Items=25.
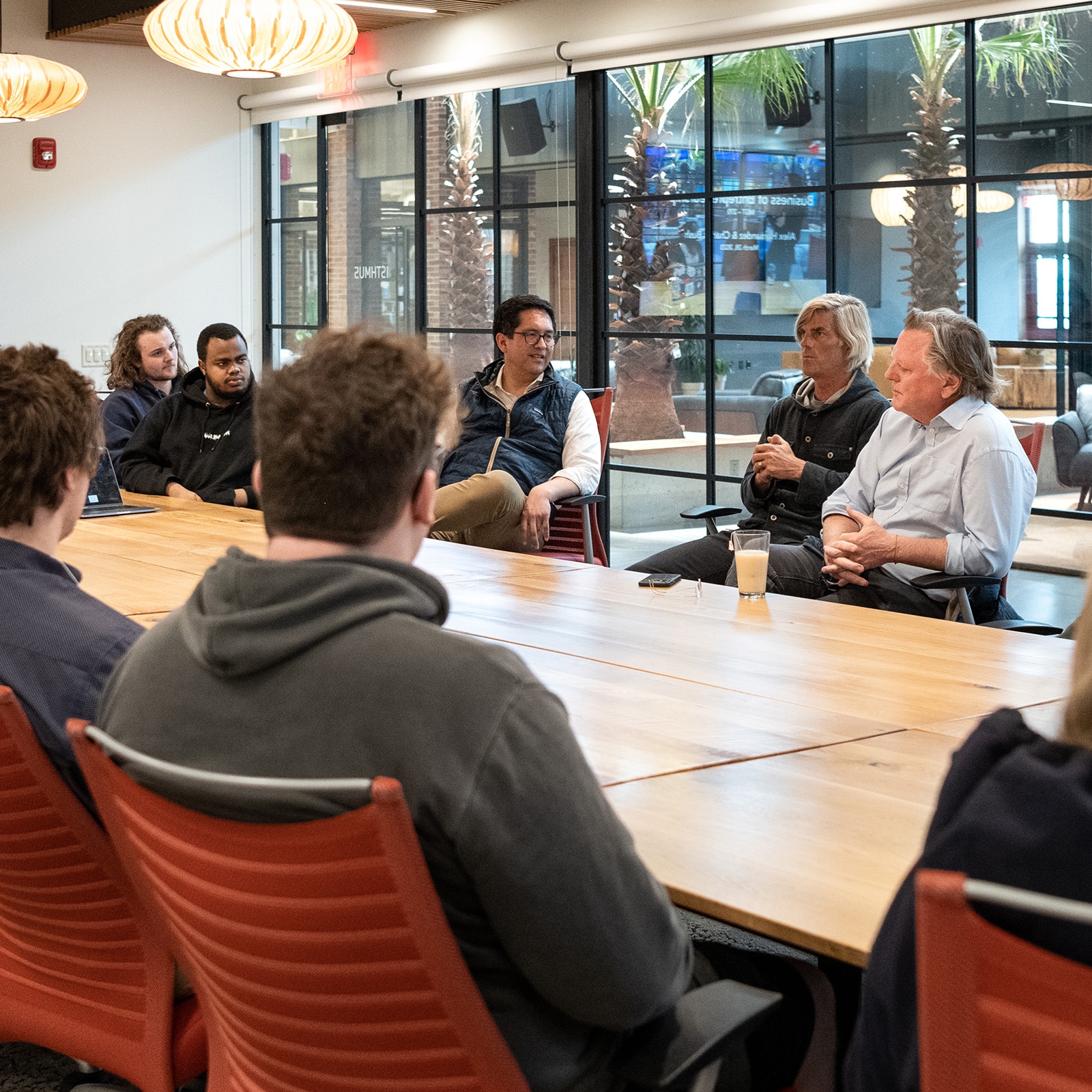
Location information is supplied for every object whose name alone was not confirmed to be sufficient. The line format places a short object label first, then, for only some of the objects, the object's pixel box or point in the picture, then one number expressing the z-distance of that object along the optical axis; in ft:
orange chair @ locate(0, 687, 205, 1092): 4.52
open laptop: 13.30
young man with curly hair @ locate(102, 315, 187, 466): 16.94
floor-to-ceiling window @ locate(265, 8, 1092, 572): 15.71
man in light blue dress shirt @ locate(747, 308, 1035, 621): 10.67
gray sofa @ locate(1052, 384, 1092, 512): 15.40
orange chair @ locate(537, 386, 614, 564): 14.38
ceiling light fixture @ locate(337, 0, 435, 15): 19.99
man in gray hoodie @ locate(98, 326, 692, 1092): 3.42
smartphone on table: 9.46
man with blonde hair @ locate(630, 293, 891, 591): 13.17
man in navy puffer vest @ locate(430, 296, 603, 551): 14.90
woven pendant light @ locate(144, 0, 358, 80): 13.12
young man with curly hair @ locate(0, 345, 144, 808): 4.90
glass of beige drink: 8.84
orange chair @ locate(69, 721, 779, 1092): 3.21
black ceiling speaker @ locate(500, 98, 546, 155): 21.24
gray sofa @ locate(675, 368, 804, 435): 18.80
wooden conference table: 4.31
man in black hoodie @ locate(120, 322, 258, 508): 15.16
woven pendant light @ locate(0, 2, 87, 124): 18.01
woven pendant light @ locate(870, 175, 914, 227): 16.90
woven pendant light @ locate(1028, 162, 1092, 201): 15.23
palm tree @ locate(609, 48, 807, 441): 19.35
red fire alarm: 23.95
